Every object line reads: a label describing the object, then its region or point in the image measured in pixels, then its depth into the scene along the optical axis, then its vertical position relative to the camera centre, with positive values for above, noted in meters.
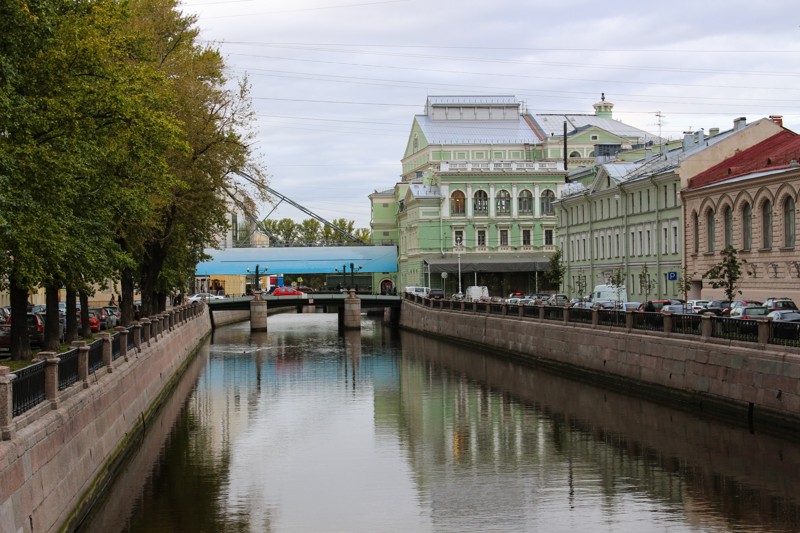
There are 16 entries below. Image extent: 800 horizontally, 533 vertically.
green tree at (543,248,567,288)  89.00 +1.08
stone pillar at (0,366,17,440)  15.03 -1.47
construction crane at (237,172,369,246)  155.00 +10.10
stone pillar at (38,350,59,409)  18.70 -1.35
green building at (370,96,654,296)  114.62 +6.22
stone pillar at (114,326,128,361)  29.66 -1.24
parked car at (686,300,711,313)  48.32 -1.00
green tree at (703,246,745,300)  51.09 +0.42
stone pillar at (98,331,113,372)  26.06 -1.27
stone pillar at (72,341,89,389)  22.30 -1.32
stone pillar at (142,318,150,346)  36.47 -1.23
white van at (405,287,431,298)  97.09 -0.34
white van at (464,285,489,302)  99.88 -0.54
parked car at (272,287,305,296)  103.44 -0.18
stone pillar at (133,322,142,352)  33.46 -1.26
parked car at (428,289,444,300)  96.14 -0.62
